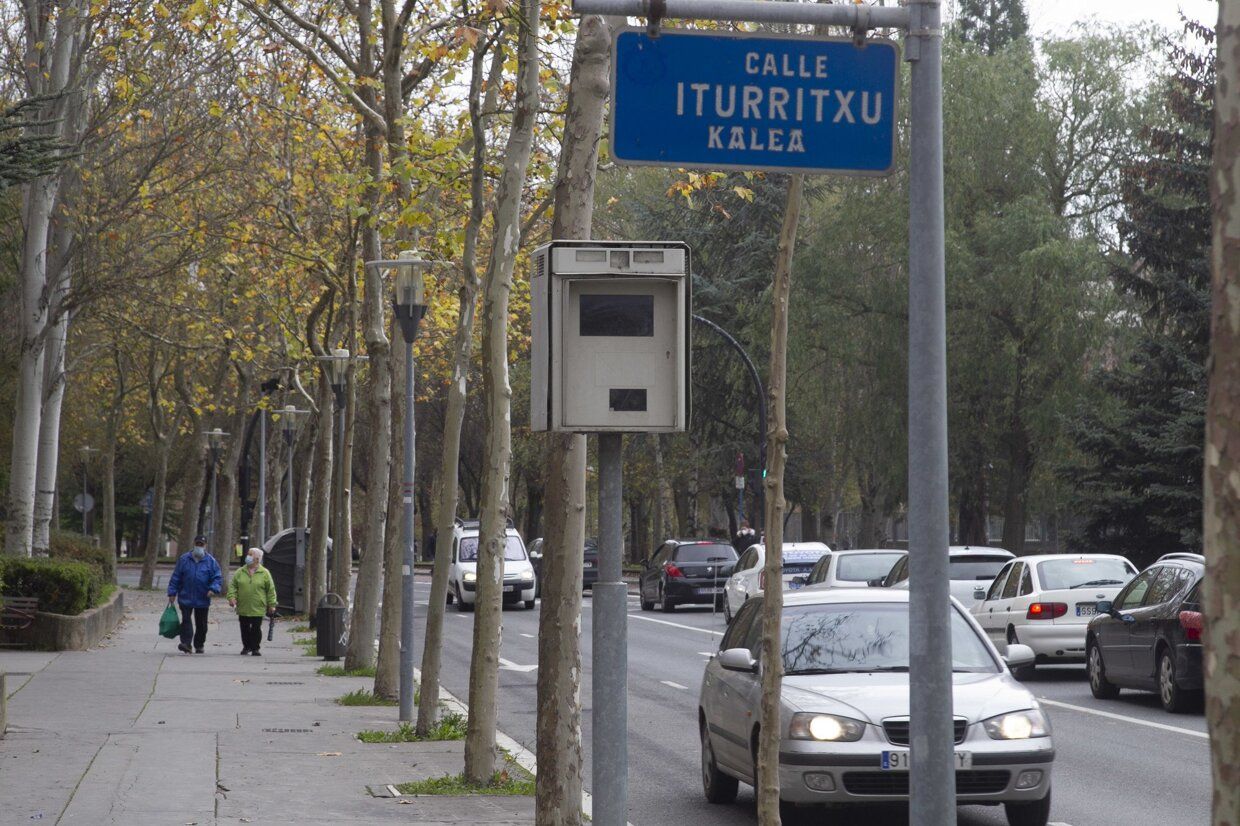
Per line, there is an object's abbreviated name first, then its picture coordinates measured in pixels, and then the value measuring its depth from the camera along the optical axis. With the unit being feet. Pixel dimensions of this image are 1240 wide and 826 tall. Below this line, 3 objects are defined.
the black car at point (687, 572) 130.00
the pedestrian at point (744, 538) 146.93
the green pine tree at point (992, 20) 202.49
